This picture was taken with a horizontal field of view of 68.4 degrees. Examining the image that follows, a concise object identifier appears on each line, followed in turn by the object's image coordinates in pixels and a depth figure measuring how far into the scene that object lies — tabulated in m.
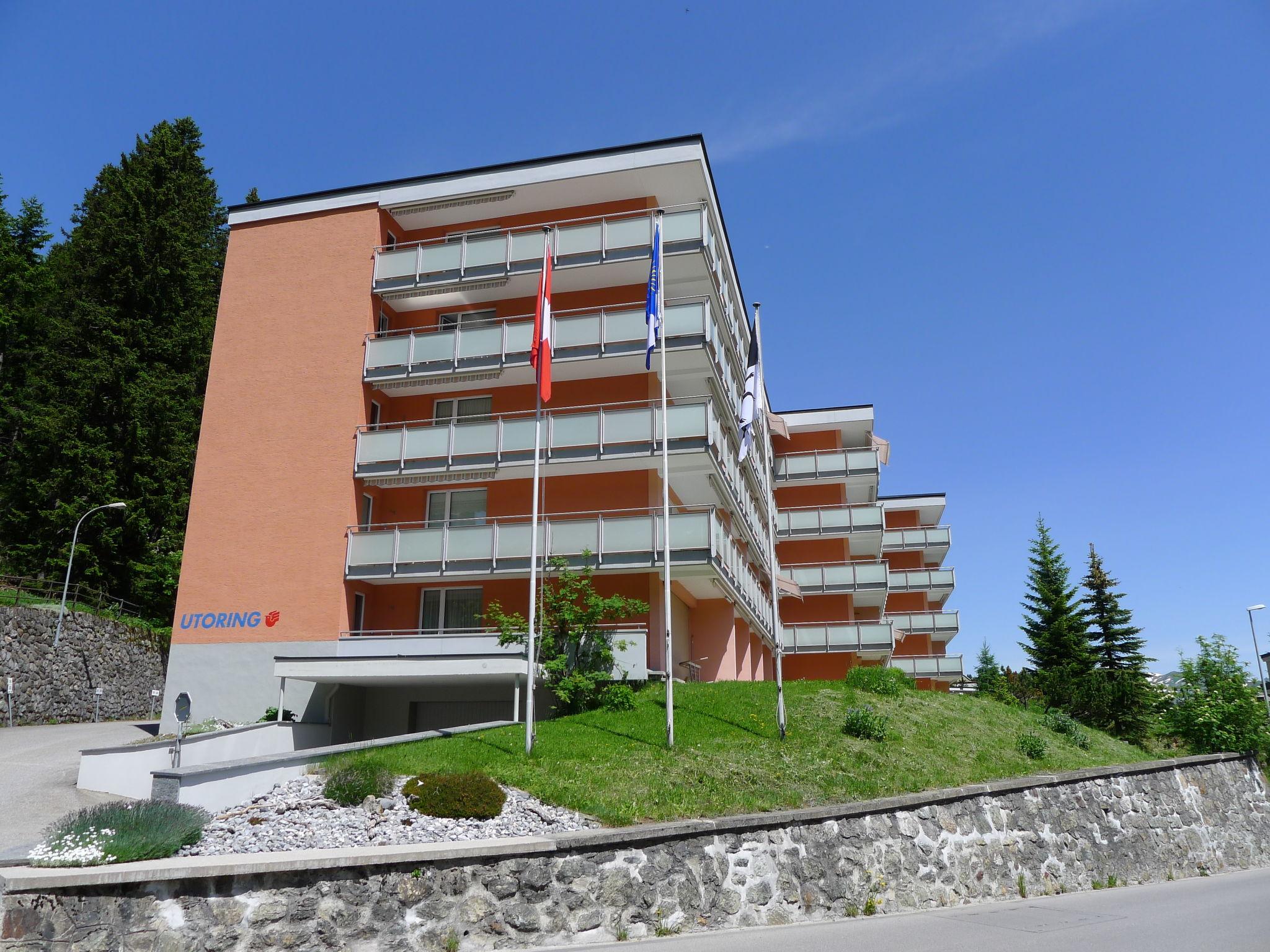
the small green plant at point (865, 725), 20.53
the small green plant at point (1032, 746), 22.33
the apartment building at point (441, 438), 26.59
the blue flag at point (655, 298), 21.33
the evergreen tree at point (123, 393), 43.44
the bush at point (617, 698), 22.08
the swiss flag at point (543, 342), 19.97
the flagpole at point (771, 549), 19.86
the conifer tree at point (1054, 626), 54.69
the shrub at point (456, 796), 14.47
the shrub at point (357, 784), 15.18
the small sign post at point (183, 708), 17.05
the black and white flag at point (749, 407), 21.53
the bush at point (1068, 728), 26.09
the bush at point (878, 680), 25.22
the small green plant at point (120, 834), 10.33
